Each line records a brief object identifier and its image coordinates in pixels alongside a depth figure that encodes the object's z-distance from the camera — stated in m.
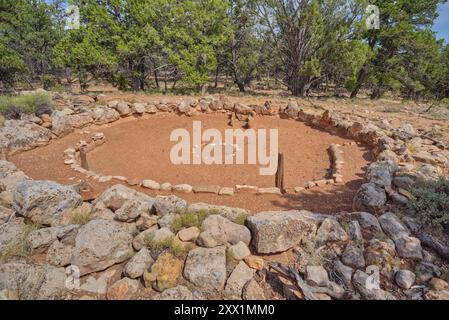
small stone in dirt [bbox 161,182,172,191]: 5.15
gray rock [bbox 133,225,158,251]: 3.12
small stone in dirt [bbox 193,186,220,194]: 4.97
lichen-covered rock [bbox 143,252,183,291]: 2.70
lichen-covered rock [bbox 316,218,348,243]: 3.23
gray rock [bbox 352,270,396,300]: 2.49
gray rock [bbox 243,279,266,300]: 2.66
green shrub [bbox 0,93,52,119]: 8.16
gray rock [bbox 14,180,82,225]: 3.34
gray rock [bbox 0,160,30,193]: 4.33
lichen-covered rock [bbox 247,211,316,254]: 3.12
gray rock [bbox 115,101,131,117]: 9.78
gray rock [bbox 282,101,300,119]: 9.93
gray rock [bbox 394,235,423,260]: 2.95
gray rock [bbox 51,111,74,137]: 7.96
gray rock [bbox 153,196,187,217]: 3.68
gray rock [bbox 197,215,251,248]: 3.13
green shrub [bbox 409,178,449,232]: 3.39
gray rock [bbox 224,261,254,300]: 2.72
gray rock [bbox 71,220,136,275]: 2.82
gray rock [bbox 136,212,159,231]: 3.40
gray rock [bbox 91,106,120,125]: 9.14
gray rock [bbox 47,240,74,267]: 2.85
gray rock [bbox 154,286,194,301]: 2.59
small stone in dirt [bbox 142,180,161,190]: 5.21
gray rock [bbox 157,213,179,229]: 3.40
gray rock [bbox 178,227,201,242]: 3.18
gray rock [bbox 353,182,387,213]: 3.89
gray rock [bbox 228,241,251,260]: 3.02
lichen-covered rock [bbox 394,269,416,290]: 2.64
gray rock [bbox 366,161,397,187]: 4.45
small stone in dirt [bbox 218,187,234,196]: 4.92
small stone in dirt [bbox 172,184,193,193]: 5.06
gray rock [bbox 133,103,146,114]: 10.02
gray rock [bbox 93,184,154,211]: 3.73
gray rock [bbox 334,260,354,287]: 2.72
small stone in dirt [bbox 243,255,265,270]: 2.95
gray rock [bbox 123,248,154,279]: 2.79
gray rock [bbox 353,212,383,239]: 3.30
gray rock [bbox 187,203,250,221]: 3.64
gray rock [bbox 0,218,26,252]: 2.99
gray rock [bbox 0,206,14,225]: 3.42
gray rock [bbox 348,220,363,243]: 3.18
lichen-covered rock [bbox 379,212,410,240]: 3.22
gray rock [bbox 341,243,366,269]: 2.88
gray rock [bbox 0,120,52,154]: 6.60
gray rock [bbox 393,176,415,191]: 4.46
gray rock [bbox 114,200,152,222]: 3.38
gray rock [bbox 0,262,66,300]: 2.50
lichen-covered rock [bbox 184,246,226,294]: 2.74
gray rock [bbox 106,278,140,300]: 2.62
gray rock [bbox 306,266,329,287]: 2.68
